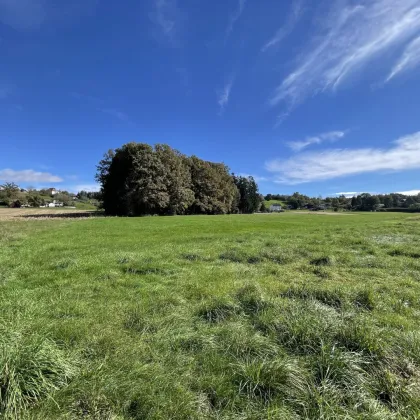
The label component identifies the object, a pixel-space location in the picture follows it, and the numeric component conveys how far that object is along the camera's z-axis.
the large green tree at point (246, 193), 94.00
